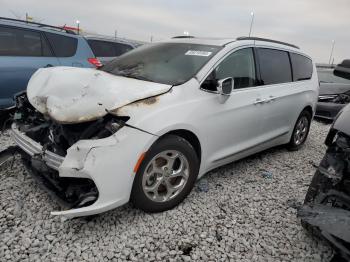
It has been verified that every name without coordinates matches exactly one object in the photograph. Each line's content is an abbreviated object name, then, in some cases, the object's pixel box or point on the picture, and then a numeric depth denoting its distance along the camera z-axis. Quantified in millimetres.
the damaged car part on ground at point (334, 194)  2008
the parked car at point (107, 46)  7448
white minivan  2443
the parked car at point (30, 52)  4727
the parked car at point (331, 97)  7684
